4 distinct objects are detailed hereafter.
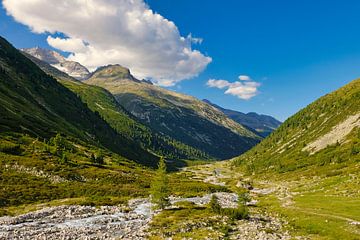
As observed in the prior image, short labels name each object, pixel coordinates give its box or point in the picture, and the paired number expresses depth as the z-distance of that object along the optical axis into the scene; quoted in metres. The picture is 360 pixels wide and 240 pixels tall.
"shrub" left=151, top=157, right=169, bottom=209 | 70.19
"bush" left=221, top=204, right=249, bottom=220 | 60.88
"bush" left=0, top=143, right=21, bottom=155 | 100.38
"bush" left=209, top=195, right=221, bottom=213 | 67.22
